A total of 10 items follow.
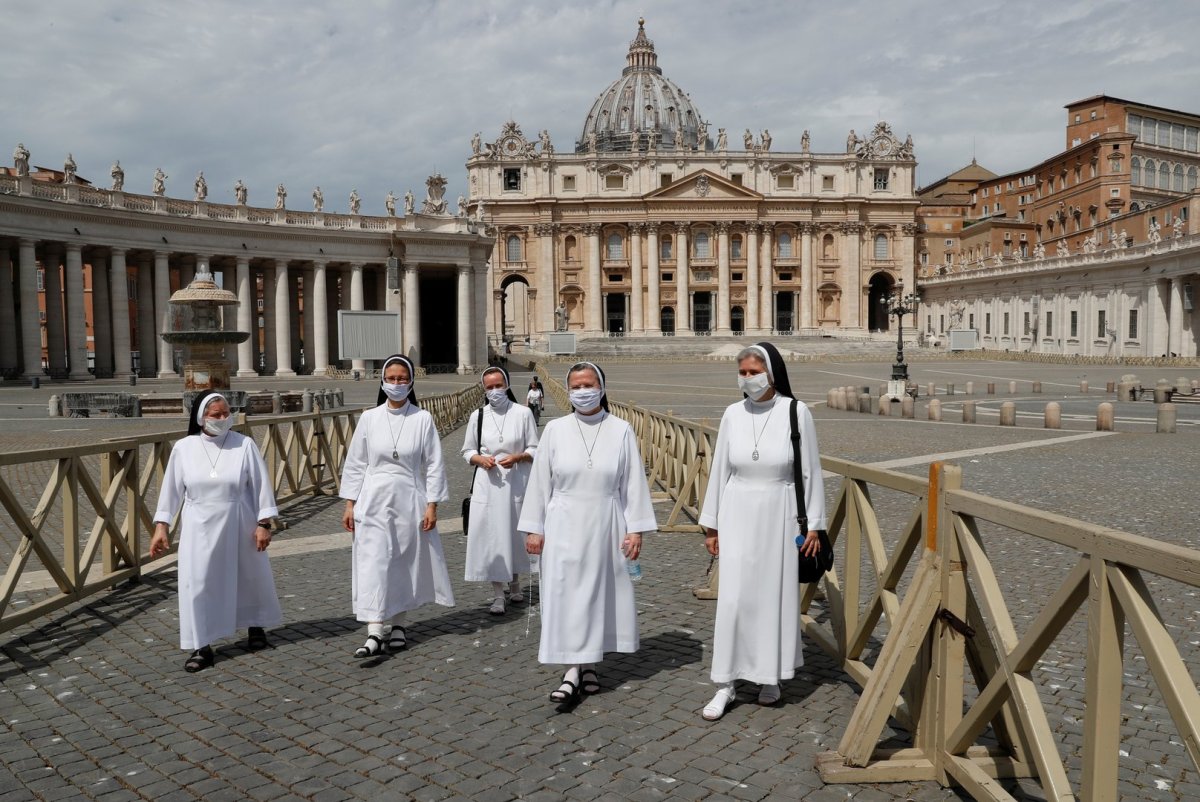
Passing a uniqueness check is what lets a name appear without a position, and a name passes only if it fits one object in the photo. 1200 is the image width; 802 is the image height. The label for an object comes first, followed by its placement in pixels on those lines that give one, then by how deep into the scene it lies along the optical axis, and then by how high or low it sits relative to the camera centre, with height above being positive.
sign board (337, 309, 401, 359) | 40.00 +0.53
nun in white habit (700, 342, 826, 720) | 4.84 -1.10
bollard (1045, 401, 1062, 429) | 21.22 -1.82
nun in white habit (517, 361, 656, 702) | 5.23 -1.11
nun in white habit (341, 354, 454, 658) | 6.12 -1.13
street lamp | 33.00 -0.75
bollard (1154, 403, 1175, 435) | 20.03 -1.79
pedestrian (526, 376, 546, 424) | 20.34 -1.26
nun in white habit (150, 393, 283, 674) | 5.84 -1.23
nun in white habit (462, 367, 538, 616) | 7.07 -1.15
